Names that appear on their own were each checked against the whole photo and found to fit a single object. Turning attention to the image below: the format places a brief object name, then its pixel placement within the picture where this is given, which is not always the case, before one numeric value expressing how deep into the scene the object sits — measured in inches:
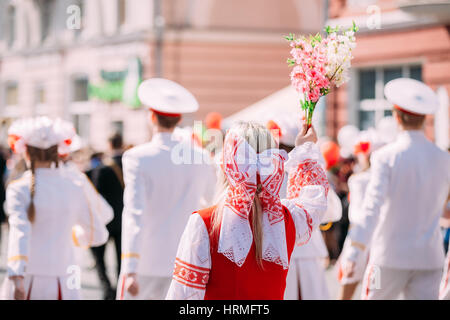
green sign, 1525.7
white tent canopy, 944.2
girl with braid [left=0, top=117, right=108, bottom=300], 297.7
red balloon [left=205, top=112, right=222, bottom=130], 617.2
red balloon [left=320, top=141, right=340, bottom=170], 594.6
